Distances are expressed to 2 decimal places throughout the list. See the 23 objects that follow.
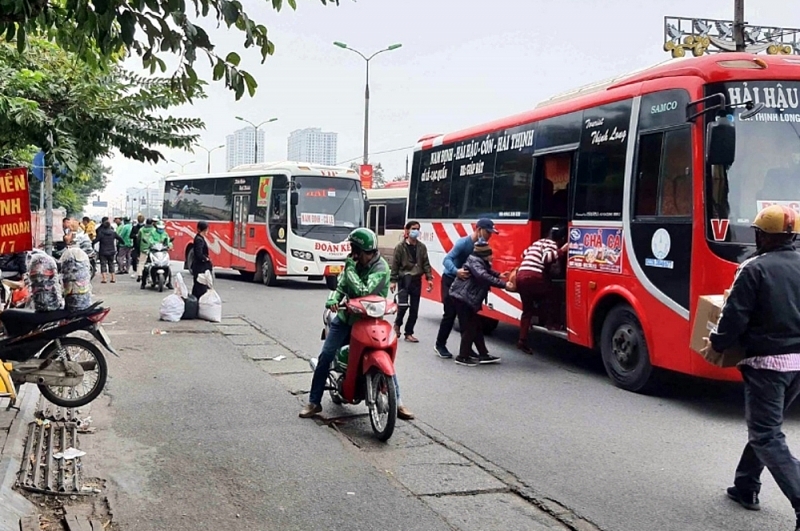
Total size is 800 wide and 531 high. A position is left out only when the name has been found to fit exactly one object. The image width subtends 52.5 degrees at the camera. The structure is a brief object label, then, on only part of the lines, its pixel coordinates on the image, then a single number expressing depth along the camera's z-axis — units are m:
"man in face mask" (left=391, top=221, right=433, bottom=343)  11.47
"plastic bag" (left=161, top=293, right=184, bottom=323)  13.20
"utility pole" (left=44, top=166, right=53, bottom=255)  11.02
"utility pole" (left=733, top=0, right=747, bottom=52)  20.73
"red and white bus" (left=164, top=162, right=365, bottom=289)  19.81
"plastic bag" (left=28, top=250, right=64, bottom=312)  7.51
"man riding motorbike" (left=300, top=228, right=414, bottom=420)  6.60
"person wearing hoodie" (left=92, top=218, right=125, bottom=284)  20.19
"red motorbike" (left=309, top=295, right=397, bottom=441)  6.30
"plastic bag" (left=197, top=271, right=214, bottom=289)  13.67
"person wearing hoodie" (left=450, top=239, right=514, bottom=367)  9.44
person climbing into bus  9.77
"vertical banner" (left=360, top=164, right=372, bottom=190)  30.91
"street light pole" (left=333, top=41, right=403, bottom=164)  31.70
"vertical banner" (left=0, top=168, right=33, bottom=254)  6.27
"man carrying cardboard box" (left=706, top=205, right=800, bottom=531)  4.52
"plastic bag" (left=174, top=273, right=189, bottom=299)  13.55
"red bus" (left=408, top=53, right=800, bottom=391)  7.20
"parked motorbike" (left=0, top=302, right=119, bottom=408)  7.11
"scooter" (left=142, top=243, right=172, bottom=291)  18.52
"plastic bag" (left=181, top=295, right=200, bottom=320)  13.50
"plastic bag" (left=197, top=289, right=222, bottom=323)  13.33
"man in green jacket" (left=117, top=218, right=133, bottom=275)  22.42
